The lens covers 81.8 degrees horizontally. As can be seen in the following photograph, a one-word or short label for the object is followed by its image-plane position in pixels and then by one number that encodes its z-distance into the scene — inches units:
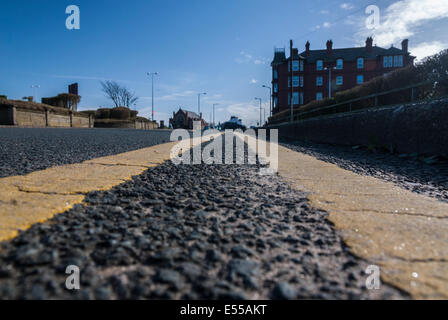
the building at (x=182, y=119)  3542.8
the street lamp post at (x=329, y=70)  1716.3
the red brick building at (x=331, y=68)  1720.0
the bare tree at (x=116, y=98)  2418.1
